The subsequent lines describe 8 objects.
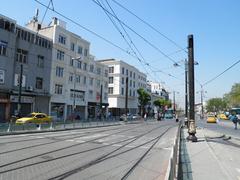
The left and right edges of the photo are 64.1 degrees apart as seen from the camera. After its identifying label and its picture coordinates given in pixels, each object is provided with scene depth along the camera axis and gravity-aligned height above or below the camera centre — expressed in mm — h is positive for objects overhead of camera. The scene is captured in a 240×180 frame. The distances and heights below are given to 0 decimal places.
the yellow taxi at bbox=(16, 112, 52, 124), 20416 -1697
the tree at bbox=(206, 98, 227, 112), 98068 +1838
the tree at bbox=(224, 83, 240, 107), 69737 +4835
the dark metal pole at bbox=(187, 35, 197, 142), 12548 +927
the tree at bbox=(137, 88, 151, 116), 54719 +2712
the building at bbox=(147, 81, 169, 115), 78400 +6756
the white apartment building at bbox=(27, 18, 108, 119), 31299 +5745
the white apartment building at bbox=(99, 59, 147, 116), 52804 +6104
